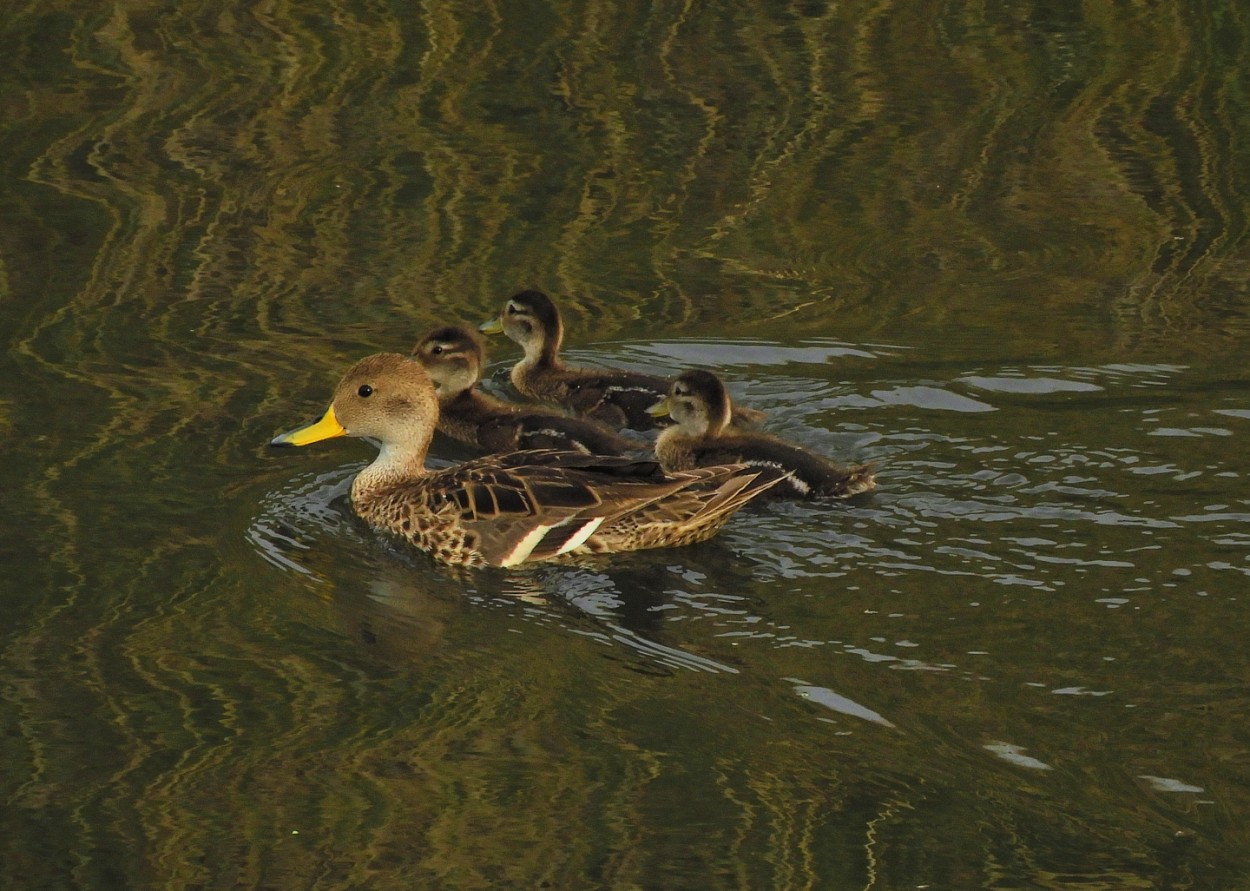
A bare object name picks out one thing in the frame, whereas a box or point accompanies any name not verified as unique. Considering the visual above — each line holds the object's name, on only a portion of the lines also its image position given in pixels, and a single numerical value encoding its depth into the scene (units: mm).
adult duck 14523
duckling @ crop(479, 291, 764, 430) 17625
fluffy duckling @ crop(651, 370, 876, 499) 15102
